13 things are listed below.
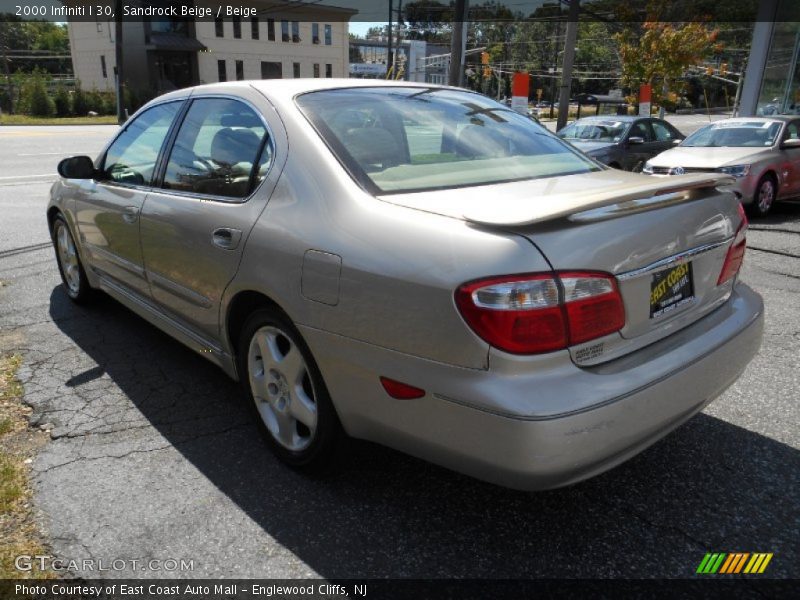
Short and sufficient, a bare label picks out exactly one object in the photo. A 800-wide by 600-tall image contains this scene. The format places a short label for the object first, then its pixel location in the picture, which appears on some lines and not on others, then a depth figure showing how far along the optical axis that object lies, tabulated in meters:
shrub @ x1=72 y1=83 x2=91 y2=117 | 39.59
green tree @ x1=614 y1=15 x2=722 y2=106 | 27.00
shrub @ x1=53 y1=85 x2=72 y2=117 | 38.66
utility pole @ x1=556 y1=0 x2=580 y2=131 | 18.97
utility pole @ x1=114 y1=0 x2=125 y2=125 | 27.33
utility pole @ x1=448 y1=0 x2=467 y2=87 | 18.88
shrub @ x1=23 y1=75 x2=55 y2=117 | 37.59
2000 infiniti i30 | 1.89
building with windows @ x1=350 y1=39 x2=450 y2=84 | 43.94
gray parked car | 11.55
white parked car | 8.72
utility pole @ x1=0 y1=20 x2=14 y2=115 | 38.38
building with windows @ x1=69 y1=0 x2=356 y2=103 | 51.19
